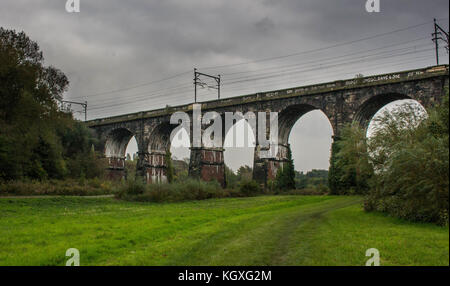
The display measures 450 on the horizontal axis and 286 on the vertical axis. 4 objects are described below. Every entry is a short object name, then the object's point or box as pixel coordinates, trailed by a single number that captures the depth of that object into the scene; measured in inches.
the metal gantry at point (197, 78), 1918.1
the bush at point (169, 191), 1180.5
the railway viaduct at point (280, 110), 1243.8
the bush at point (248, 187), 1407.5
